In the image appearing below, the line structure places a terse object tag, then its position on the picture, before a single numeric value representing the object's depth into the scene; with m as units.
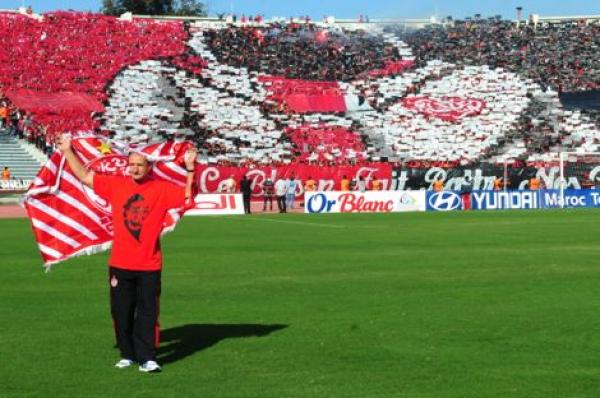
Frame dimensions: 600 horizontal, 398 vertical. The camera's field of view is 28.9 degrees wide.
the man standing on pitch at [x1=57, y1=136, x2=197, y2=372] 10.49
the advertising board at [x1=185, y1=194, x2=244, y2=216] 50.53
